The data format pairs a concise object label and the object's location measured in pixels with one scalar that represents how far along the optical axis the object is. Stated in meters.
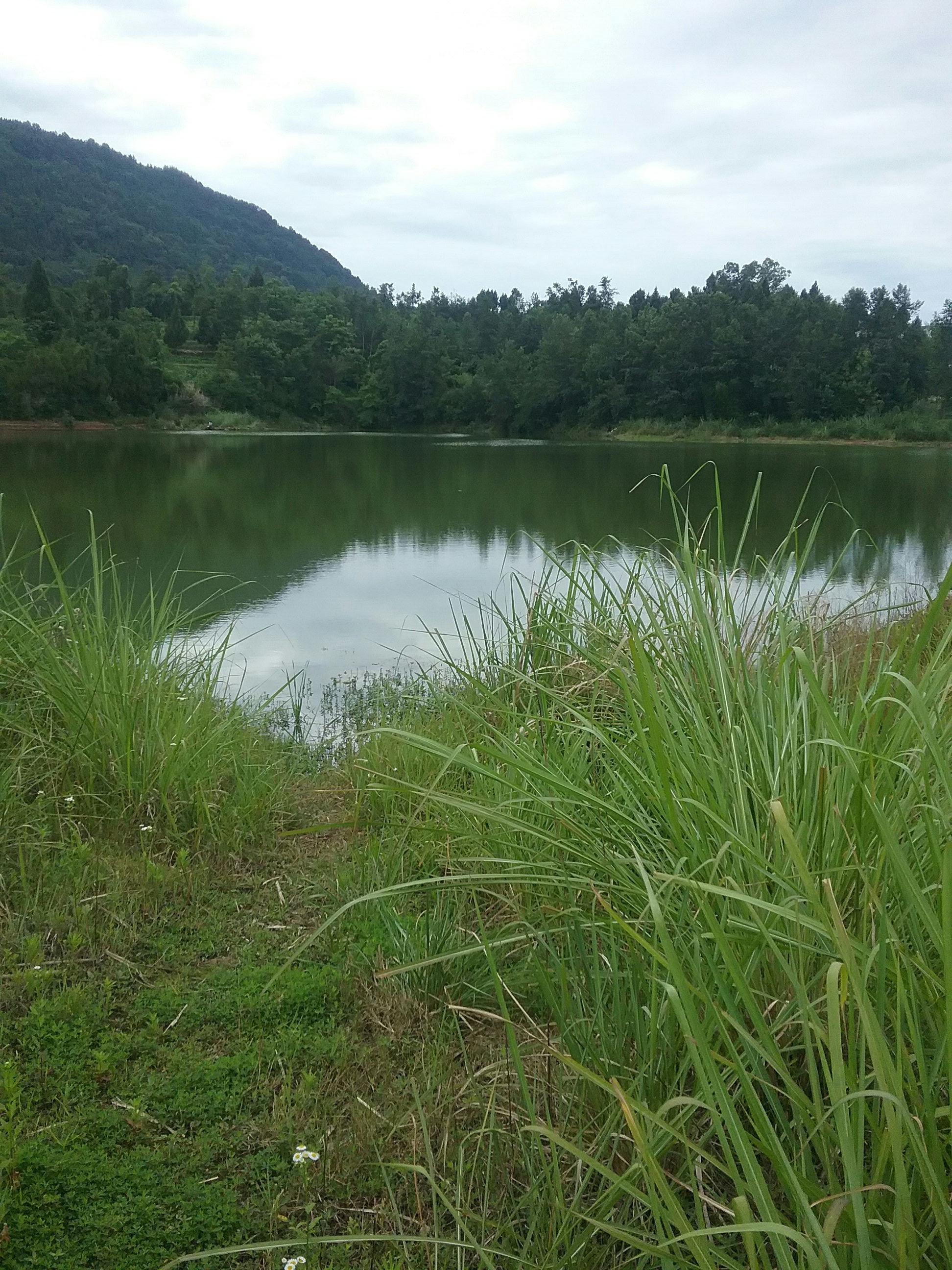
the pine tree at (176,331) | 60.47
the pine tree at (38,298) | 44.56
